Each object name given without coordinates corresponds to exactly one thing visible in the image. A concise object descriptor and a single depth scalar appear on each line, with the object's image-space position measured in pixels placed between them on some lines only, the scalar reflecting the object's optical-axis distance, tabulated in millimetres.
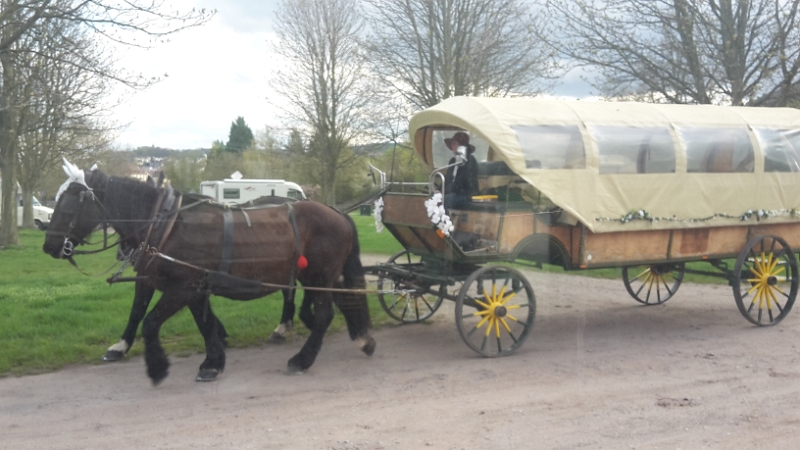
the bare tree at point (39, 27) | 8820
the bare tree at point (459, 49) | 17109
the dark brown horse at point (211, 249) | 5910
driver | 7508
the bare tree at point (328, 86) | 22406
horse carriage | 7156
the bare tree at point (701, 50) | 13484
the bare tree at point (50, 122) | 9930
